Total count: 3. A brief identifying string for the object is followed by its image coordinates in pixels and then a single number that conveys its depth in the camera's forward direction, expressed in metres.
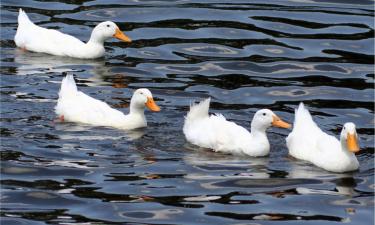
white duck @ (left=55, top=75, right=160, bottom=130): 17.41
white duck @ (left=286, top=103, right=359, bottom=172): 15.58
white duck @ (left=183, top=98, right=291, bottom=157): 16.17
